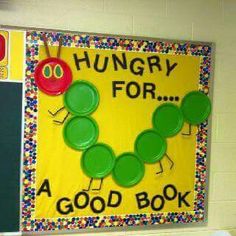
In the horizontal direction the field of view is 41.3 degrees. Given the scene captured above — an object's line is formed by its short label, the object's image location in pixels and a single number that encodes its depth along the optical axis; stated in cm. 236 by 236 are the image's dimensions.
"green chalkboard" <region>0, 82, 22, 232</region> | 166
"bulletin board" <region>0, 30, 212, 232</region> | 170
